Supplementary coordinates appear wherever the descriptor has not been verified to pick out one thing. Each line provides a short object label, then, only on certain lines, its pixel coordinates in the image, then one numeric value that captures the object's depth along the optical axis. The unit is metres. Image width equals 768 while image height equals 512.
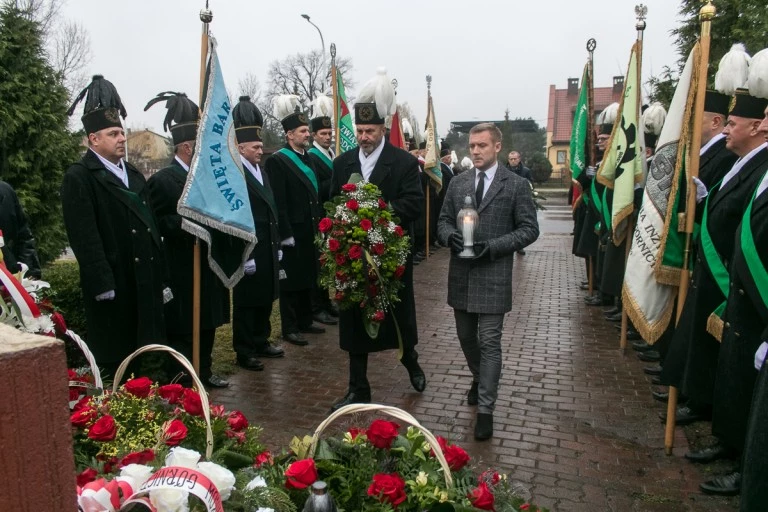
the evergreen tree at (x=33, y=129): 11.19
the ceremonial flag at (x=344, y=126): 9.65
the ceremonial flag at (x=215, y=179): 4.97
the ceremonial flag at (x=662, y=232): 4.34
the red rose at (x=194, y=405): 2.34
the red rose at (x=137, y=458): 1.95
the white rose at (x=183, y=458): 1.82
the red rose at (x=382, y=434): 2.27
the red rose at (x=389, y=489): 1.95
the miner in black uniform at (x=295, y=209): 7.14
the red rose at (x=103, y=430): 2.14
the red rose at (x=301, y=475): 1.96
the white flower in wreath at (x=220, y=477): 1.80
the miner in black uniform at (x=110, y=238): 4.50
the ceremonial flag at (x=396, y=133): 11.80
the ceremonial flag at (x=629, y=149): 6.22
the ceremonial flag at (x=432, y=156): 12.38
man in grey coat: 4.64
